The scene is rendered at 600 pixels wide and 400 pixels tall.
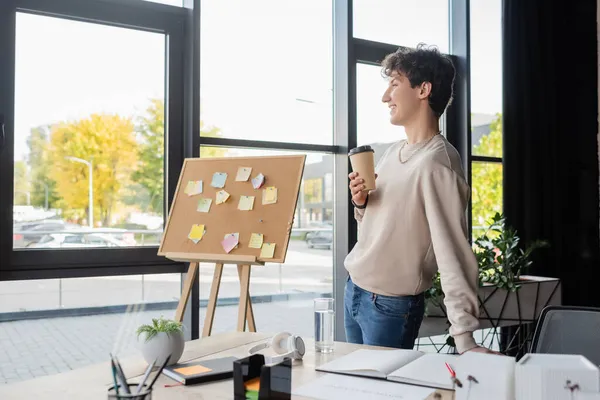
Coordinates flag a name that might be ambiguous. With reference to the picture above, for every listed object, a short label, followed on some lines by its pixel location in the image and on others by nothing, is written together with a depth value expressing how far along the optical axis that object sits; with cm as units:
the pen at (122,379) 93
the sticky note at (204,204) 262
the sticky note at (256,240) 248
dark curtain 407
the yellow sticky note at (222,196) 260
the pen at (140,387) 92
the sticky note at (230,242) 251
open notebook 133
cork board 249
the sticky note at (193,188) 267
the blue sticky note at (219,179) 264
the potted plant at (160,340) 143
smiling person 161
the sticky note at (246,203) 256
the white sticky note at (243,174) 262
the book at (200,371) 136
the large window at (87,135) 267
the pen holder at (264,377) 112
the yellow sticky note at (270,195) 254
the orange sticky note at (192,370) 140
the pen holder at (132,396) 88
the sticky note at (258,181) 259
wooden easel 249
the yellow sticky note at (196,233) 258
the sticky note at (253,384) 116
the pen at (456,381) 101
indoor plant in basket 325
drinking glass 162
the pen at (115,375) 92
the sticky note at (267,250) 244
